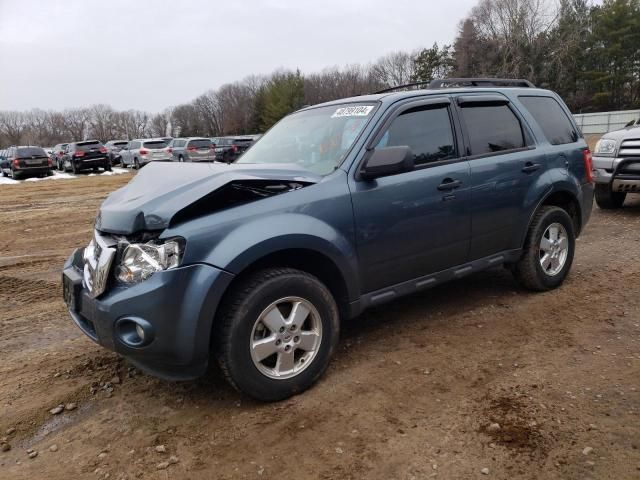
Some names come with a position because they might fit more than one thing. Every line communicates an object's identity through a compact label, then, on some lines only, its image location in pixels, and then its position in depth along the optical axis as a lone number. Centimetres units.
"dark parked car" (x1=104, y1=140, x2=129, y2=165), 3256
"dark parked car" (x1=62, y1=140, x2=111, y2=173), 2512
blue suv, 279
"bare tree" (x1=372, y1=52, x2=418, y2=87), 9050
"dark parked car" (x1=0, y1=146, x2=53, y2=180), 2355
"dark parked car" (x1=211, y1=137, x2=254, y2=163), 2713
